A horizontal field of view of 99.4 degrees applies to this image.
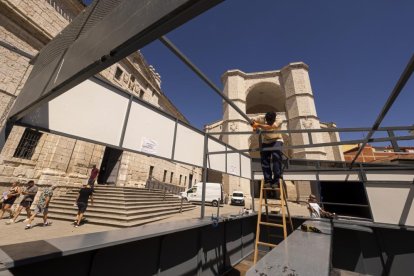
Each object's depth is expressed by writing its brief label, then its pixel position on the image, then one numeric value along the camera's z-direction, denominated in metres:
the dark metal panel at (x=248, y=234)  5.96
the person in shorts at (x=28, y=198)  8.04
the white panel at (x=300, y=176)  9.99
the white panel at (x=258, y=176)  10.73
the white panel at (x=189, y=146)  5.33
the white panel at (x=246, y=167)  8.91
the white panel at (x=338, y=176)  8.88
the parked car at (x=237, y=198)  20.67
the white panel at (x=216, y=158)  6.62
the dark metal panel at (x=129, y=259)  2.29
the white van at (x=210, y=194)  20.23
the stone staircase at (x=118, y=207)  8.93
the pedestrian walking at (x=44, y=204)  7.50
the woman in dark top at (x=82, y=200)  7.95
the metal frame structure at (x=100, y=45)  1.04
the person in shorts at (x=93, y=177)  8.34
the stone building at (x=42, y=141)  10.16
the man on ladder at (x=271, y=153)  4.78
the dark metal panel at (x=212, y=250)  4.06
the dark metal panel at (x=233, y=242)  5.03
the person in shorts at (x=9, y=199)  8.25
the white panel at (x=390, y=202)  6.63
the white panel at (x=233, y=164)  7.75
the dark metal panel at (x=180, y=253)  3.15
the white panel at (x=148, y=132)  4.12
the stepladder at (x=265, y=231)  6.41
